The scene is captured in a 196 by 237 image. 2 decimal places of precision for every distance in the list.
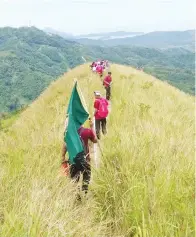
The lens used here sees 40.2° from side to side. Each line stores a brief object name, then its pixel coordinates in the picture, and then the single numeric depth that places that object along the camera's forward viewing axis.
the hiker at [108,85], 13.63
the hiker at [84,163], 4.23
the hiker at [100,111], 8.15
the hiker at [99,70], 19.14
